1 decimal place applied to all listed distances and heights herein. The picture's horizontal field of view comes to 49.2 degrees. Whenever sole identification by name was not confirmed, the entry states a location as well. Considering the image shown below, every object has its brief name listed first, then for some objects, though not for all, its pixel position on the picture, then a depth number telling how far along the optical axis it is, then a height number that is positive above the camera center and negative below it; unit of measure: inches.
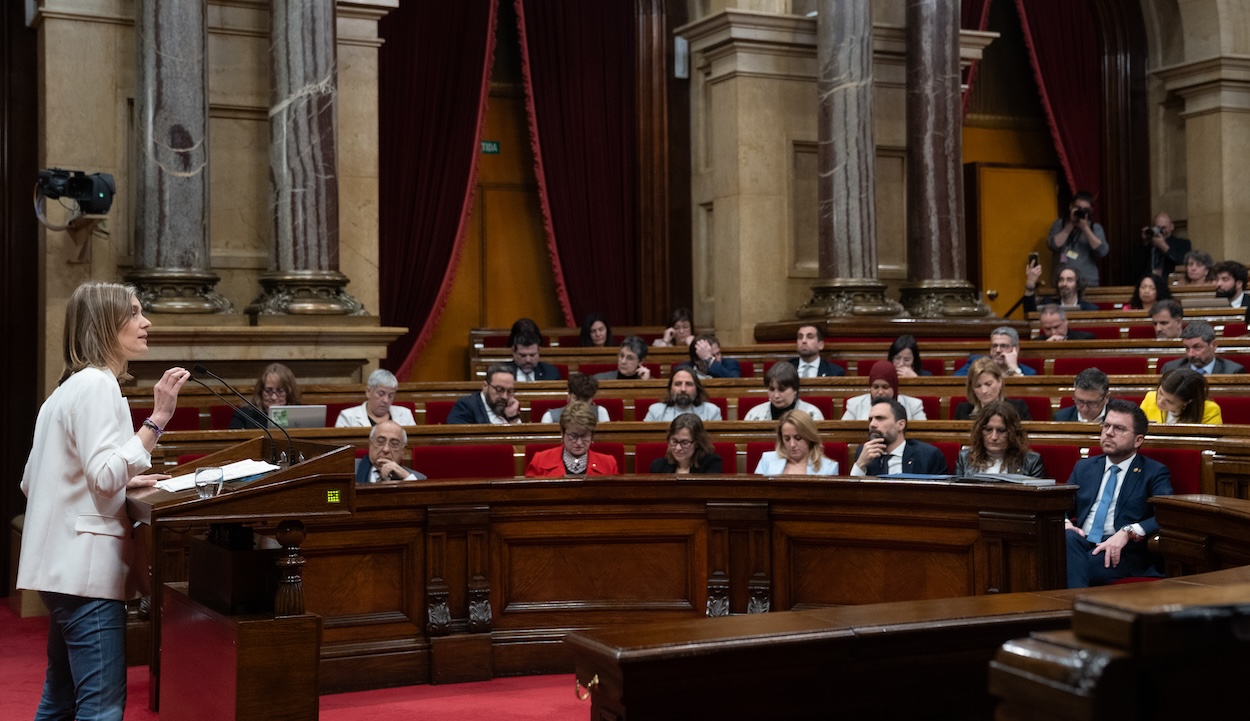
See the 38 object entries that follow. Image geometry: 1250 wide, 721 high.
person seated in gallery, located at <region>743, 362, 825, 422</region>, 266.2 -6.4
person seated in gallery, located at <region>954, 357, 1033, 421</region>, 245.4 -5.5
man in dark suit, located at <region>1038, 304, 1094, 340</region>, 346.0 +7.5
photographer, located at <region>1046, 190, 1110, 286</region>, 472.1 +39.3
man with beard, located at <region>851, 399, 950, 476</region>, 214.2 -15.2
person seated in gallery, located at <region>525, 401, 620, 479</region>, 222.1 -15.5
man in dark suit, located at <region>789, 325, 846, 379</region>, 327.0 -0.4
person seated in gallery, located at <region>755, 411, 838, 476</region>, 212.5 -14.5
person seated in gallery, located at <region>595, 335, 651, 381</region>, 327.3 -0.8
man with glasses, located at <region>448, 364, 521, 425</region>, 275.3 -8.7
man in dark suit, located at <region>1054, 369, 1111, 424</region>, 229.9 -7.3
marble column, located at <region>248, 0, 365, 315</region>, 316.5 +48.4
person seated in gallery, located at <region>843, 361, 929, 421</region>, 263.4 -8.0
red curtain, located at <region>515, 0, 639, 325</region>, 436.1 +69.1
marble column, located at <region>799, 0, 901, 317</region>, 390.9 +56.9
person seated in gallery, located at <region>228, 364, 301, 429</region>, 257.4 -4.7
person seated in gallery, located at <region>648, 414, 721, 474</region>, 218.4 -14.5
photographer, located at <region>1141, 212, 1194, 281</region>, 501.4 +38.7
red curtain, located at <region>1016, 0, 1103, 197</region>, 525.3 +106.2
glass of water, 112.3 -9.6
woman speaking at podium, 111.3 -10.4
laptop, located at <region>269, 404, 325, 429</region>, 240.5 -9.2
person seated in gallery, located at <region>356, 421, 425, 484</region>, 214.1 -14.2
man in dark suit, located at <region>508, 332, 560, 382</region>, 321.7 +1.0
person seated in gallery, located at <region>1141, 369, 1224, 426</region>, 208.4 -7.1
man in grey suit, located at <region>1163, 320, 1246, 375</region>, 268.1 +0.2
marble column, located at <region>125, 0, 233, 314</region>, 302.8 +47.7
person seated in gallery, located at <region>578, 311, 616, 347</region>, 376.5 +7.7
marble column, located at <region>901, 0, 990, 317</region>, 399.2 +56.2
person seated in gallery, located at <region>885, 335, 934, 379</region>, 311.4 -0.3
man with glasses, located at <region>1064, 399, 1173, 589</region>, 177.0 -20.8
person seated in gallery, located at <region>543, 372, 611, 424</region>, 262.8 -5.3
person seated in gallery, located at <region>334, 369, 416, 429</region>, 263.1 -8.2
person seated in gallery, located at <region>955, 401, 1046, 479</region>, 198.5 -13.6
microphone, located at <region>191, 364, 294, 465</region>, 126.0 -8.4
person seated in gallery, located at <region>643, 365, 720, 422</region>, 280.2 -8.9
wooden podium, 112.7 -20.9
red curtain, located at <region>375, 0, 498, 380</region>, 414.9 +65.9
